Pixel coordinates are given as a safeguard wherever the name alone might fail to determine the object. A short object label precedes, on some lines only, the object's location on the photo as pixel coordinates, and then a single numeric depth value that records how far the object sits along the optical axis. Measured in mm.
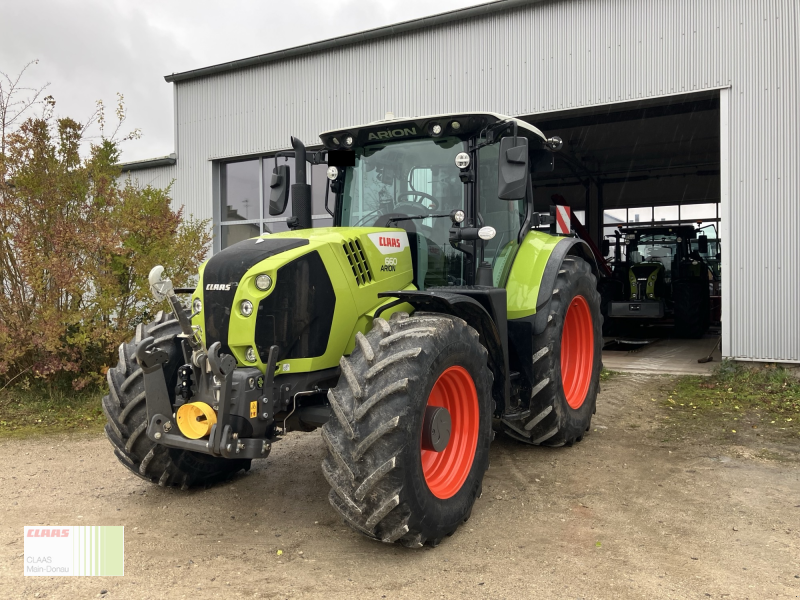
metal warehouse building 8117
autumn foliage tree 7254
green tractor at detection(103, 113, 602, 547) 3320
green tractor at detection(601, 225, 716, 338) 14438
